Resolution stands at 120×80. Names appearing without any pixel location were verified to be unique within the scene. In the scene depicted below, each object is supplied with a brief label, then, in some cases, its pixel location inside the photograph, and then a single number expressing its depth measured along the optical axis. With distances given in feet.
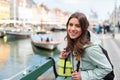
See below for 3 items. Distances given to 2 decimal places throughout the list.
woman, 3.46
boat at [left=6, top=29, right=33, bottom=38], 81.99
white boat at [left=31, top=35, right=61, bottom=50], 45.02
